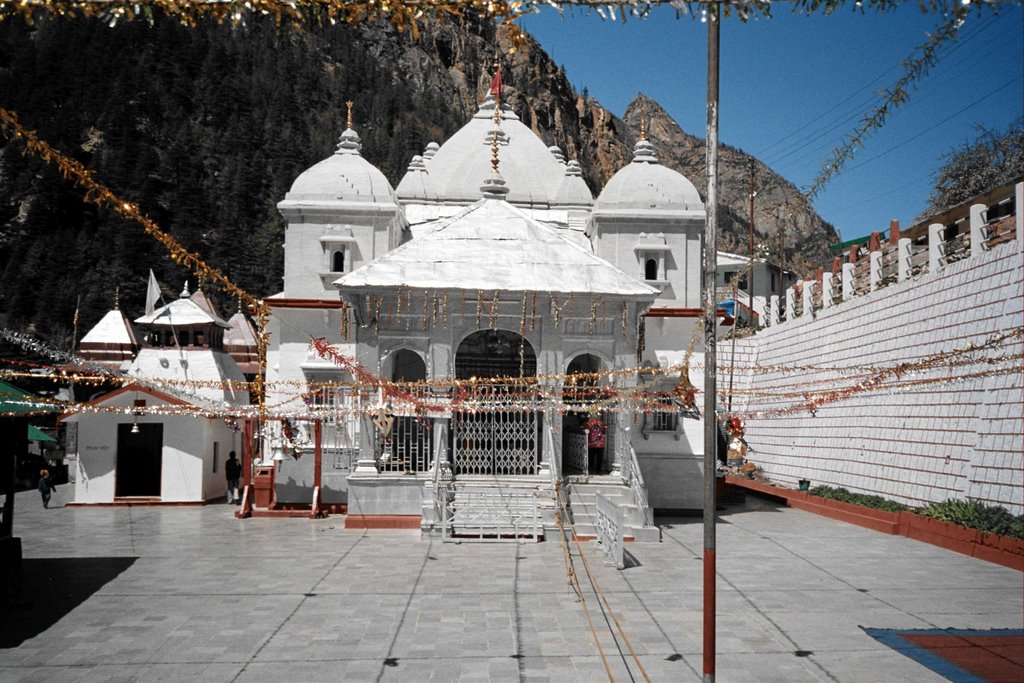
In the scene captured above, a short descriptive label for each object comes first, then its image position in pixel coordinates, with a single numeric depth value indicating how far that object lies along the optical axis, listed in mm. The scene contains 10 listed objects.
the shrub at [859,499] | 18320
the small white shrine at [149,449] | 22344
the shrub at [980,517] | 13938
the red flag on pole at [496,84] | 29406
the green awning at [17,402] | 11078
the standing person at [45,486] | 21984
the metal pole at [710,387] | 6535
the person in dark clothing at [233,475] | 23344
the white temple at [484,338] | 18062
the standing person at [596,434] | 20172
